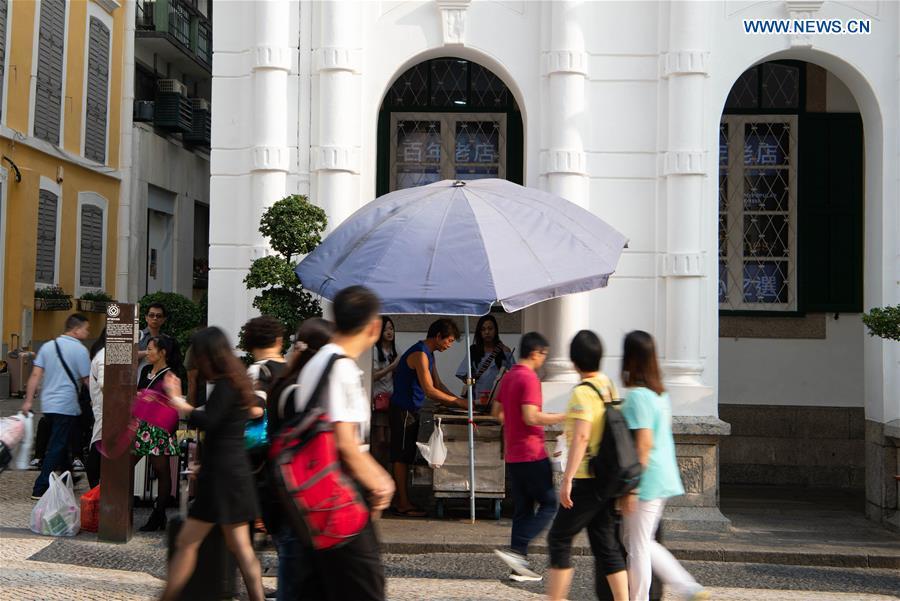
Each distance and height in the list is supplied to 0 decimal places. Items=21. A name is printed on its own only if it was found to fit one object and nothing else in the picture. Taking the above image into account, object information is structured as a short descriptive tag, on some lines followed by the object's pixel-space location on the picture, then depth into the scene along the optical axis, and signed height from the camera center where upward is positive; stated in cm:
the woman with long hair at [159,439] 968 -88
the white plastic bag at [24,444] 821 -82
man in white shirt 491 -44
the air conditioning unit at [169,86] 2625 +535
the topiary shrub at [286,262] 995 +59
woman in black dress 611 -64
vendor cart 1032 -115
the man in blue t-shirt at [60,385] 1047 -50
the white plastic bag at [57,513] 959 -147
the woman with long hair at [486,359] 1084 -22
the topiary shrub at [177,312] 1174 +18
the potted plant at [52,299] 2059 +51
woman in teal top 657 -76
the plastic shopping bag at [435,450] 1008 -98
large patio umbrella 901 +64
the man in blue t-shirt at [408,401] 1020 -59
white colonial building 1088 +191
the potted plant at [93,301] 2242 +52
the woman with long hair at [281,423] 523 -49
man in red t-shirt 782 -75
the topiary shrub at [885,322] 966 +14
